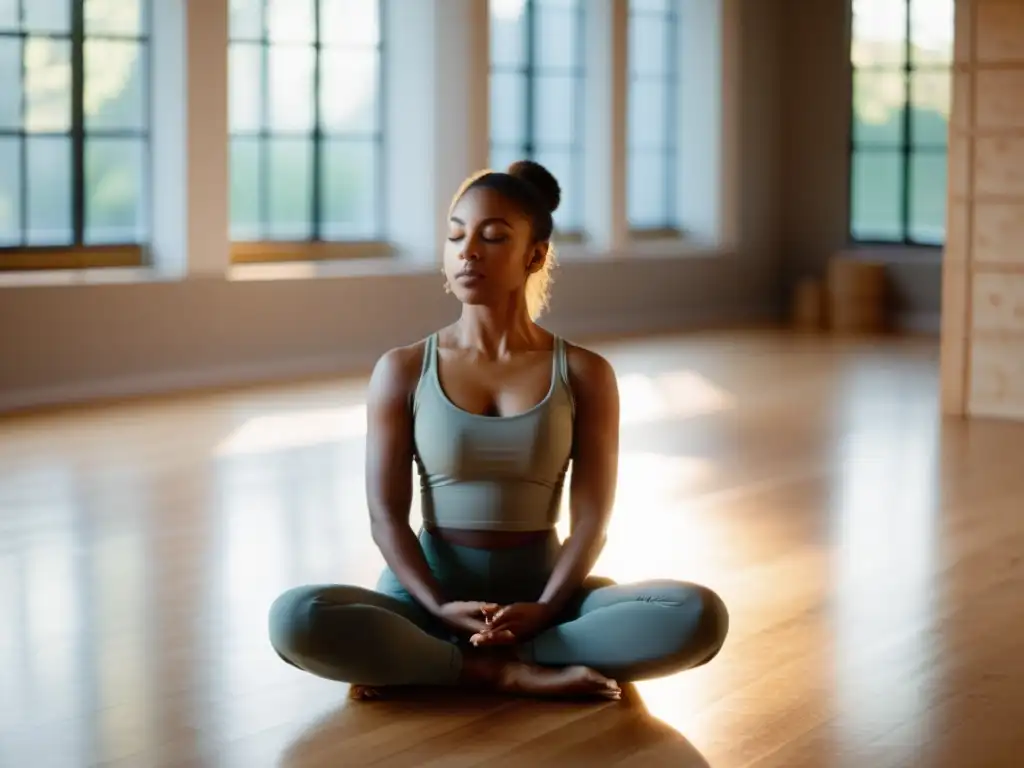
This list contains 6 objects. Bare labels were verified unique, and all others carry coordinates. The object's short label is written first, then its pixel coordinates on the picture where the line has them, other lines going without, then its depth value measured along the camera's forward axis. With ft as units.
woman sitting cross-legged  11.05
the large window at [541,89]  36.24
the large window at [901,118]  40.40
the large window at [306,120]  31.35
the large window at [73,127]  27.53
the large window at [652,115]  40.11
